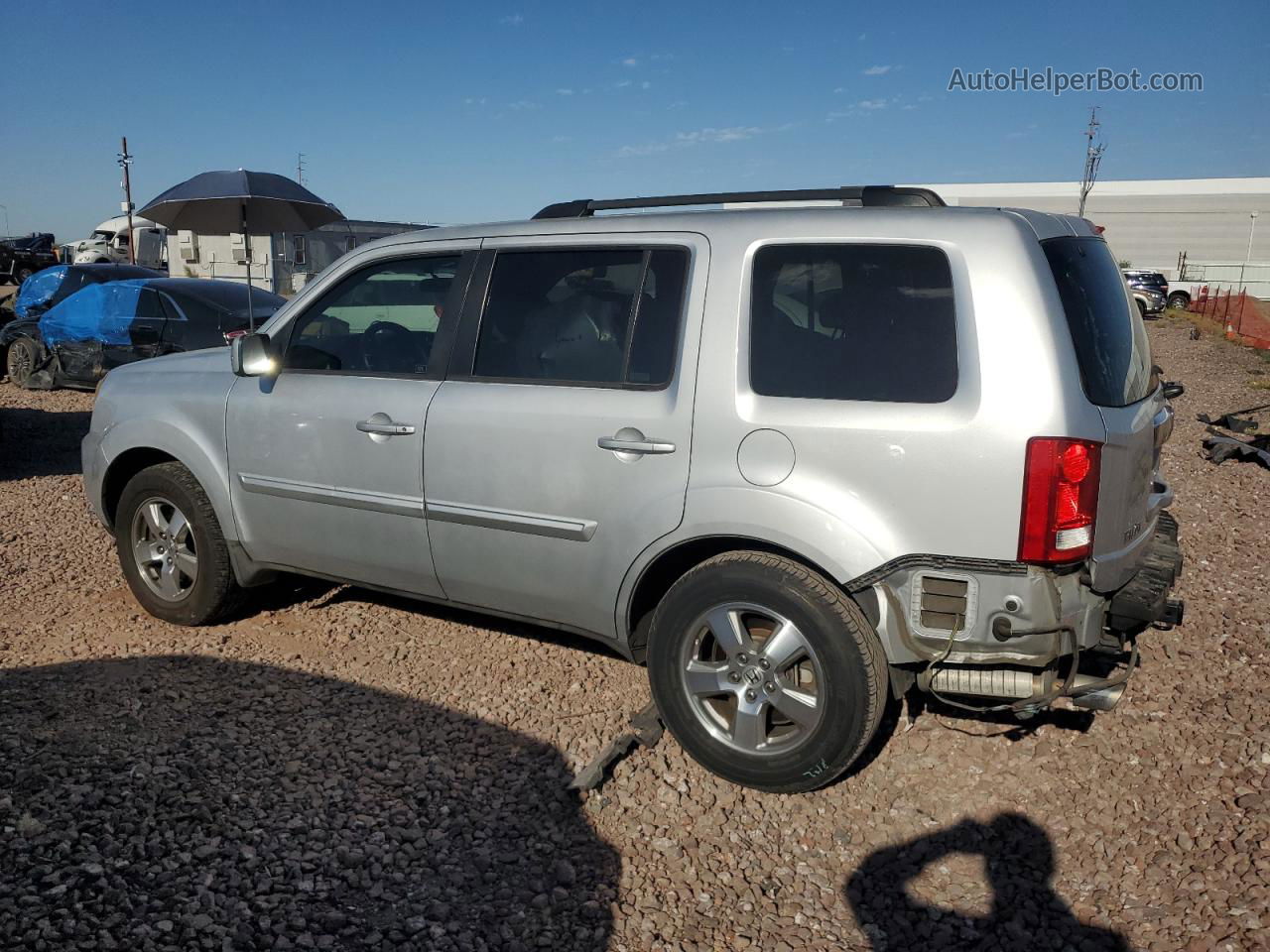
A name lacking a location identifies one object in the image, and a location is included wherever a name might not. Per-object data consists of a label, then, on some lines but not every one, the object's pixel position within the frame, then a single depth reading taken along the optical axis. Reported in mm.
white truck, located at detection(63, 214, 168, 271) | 43125
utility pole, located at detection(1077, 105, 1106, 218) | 66188
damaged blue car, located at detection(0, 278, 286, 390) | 12172
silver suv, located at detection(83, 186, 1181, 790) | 3086
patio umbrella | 10836
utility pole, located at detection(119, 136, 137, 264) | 49819
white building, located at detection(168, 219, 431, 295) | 30406
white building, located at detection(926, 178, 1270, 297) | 70438
